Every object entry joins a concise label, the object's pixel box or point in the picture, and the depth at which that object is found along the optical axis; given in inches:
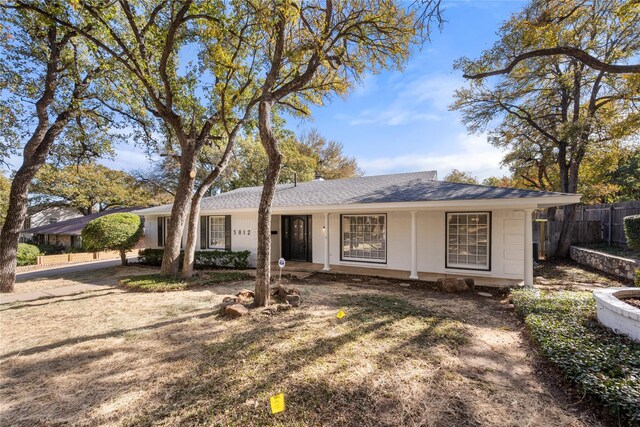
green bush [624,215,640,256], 317.1
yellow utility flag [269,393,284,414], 103.6
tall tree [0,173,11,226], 754.8
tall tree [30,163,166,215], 861.8
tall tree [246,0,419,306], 221.1
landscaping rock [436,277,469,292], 283.4
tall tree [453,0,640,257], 336.2
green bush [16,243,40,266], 565.3
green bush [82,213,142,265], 414.9
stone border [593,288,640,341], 142.0
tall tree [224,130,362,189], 925.9
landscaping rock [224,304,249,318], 204.4
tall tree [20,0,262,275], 270.8
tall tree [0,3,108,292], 307.9
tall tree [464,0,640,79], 232.7
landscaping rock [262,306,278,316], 210.4
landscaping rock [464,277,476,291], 286.8
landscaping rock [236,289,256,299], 243.0
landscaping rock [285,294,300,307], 235.6
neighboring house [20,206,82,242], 1080.1
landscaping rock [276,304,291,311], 219.5
